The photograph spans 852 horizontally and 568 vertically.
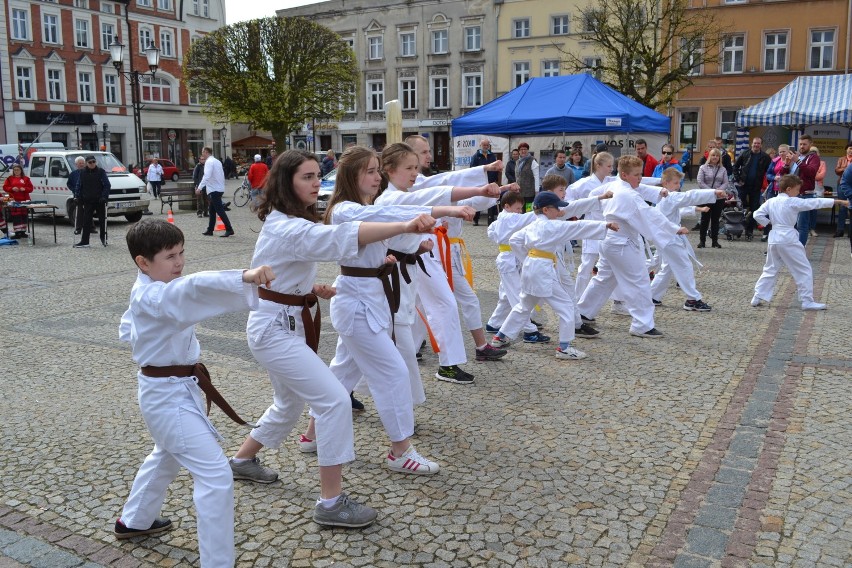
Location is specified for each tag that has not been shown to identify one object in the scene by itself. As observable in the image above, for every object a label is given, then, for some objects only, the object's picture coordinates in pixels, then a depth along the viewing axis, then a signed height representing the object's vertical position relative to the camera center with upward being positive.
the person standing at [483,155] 17.58 +0.22
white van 19.91 -0.47
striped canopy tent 18.08 +1.36
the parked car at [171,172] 44.62 -0.33
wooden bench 23.95 -0.81
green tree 40.06 +4.88
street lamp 23.71 +3.28
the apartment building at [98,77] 46.22 +5.60
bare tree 35.66 +5.82
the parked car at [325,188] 21.08 -0.64
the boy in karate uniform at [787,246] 9.31 -0.97
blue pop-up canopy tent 17.23 +1.18
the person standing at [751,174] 16.23 -0.22
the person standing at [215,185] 17.02 -0.41
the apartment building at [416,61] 52.59 +7.12
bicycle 27.11 -1.03
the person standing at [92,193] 15.45 -0.51
